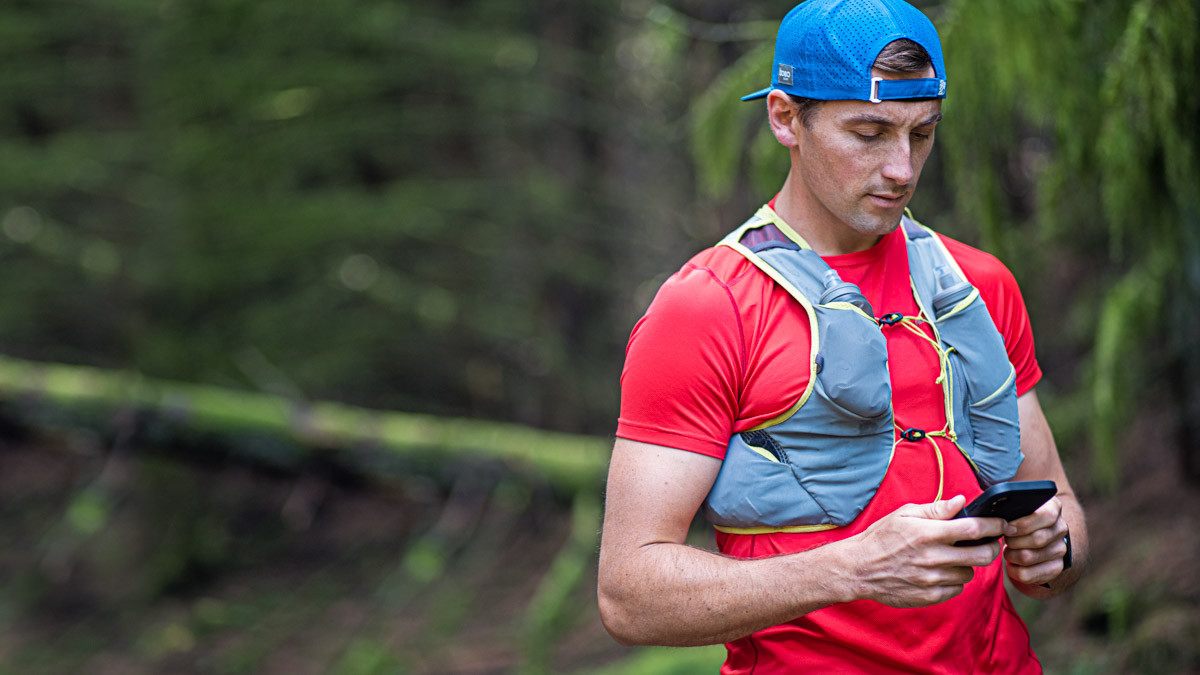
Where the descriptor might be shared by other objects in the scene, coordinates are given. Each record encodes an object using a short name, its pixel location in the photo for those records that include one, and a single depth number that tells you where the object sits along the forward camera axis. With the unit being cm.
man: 424
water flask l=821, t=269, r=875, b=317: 428
